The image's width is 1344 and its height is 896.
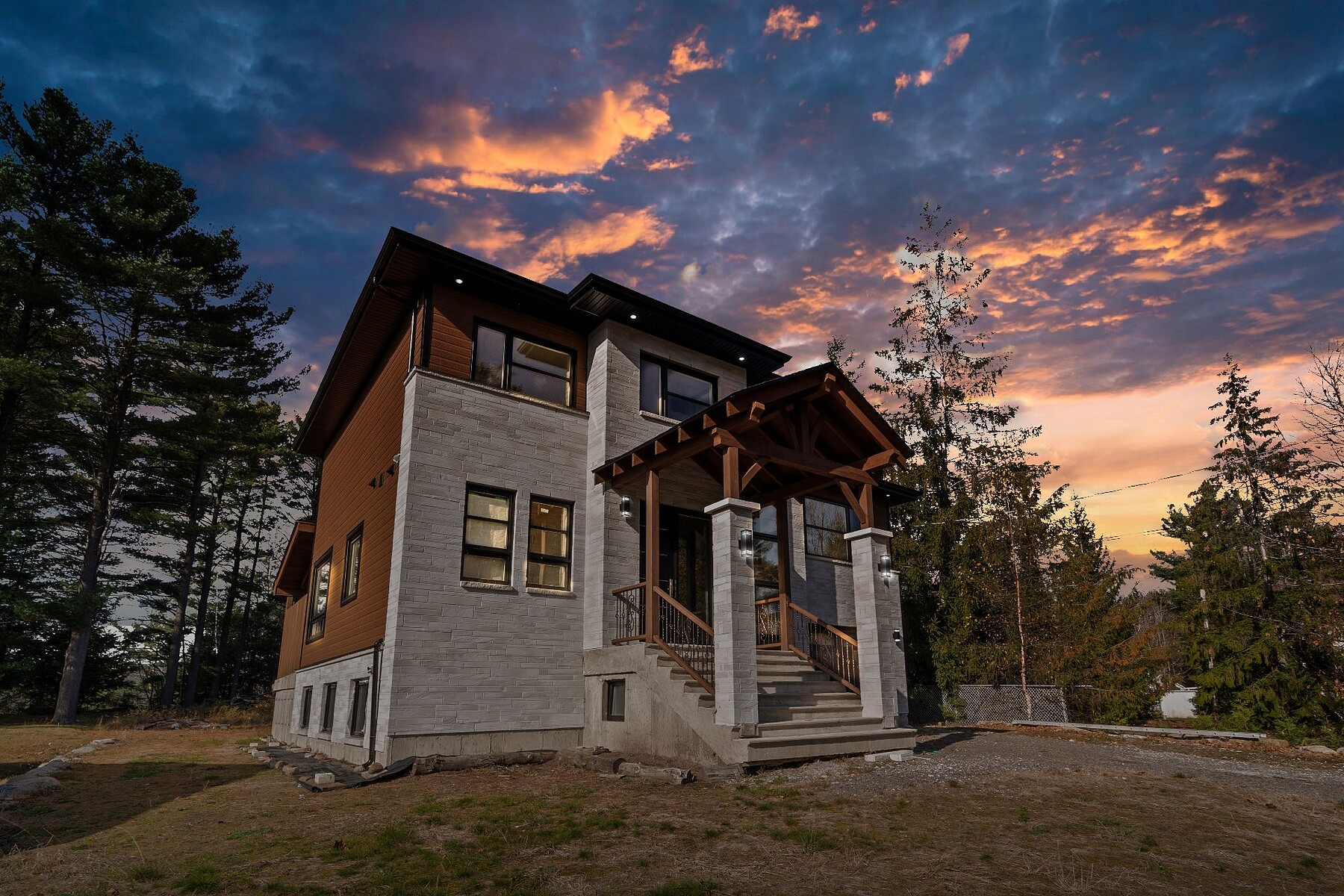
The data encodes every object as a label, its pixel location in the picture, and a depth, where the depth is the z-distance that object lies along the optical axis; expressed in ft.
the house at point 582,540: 35.60
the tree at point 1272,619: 48.03
